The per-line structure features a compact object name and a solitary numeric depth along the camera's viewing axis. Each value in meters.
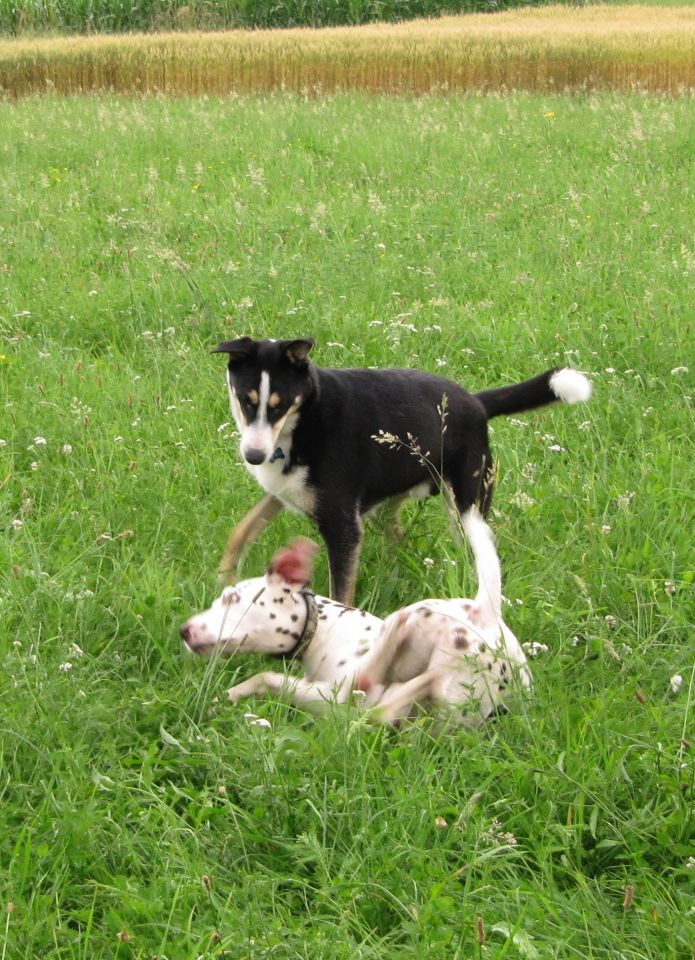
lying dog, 3.27
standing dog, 4.16
